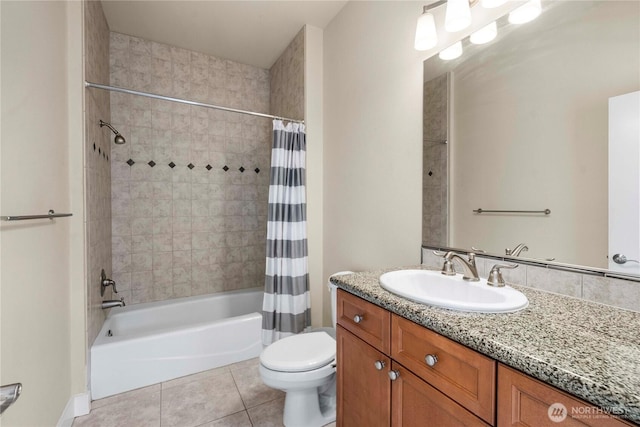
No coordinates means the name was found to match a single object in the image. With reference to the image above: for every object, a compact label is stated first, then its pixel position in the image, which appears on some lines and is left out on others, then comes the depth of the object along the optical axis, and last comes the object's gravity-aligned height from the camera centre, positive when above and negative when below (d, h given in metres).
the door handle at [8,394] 0.53 -0.36
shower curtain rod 1.67 +0.78
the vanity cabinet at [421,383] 0.56 -0.45
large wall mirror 0.88 +0.30
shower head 2.14 +0.57
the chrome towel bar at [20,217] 0.90 -0.02
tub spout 2.06 -0.69
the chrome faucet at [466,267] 1.08 -0.23
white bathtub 1.75 -0.96
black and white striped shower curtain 2.20 -0.25
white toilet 1.35 -0.81
